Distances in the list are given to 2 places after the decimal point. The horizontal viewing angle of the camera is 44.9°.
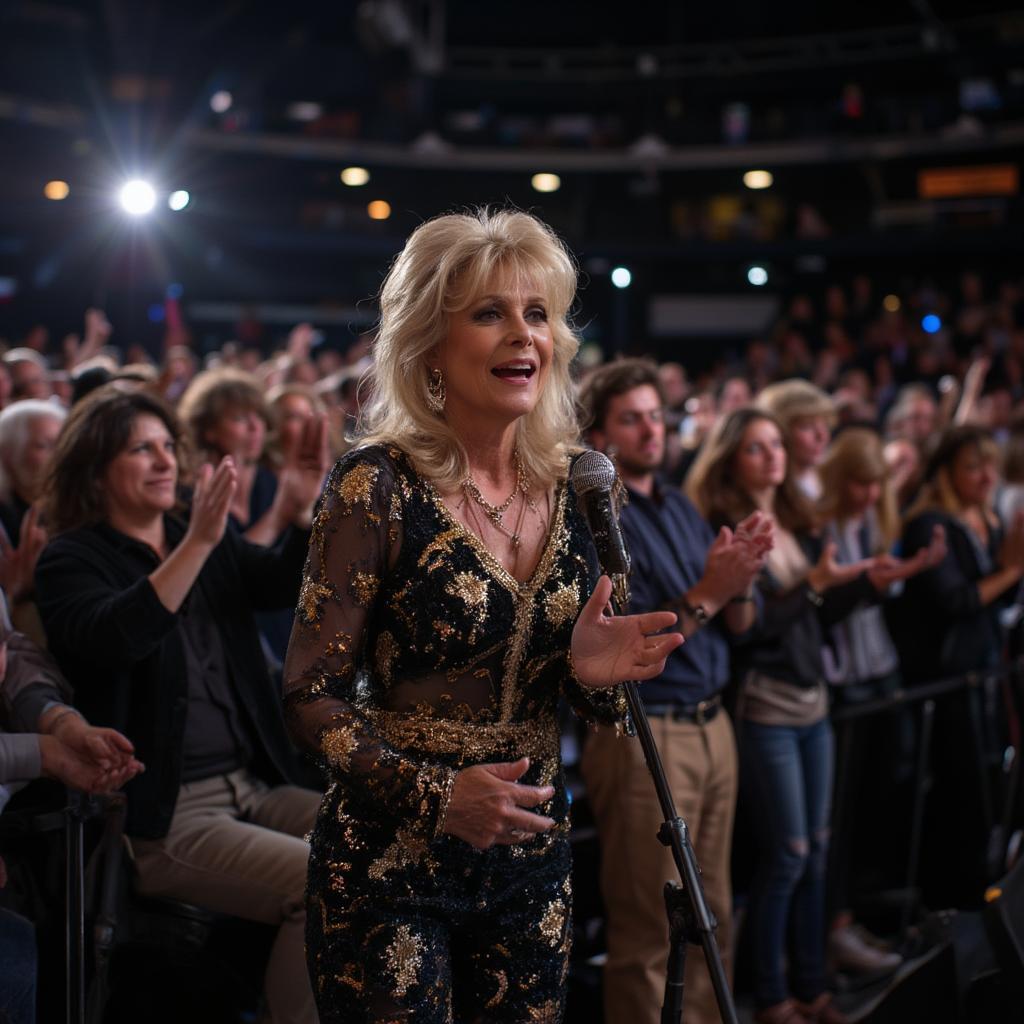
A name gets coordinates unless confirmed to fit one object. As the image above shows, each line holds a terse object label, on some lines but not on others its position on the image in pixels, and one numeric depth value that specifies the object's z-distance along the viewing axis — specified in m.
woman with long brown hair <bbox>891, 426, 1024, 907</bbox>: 3.79
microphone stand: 1.43
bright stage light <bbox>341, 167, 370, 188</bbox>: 17.52
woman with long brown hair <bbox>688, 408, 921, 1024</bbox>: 3.04
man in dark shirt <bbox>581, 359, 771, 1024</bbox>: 2.68
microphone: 1.56
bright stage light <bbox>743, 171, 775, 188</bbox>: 17.31
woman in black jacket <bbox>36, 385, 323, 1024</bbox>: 2.18
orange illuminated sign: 16.25
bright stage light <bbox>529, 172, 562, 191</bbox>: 17.42
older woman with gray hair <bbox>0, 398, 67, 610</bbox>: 3.18
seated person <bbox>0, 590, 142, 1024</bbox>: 1.89
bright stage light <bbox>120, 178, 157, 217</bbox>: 8.48
